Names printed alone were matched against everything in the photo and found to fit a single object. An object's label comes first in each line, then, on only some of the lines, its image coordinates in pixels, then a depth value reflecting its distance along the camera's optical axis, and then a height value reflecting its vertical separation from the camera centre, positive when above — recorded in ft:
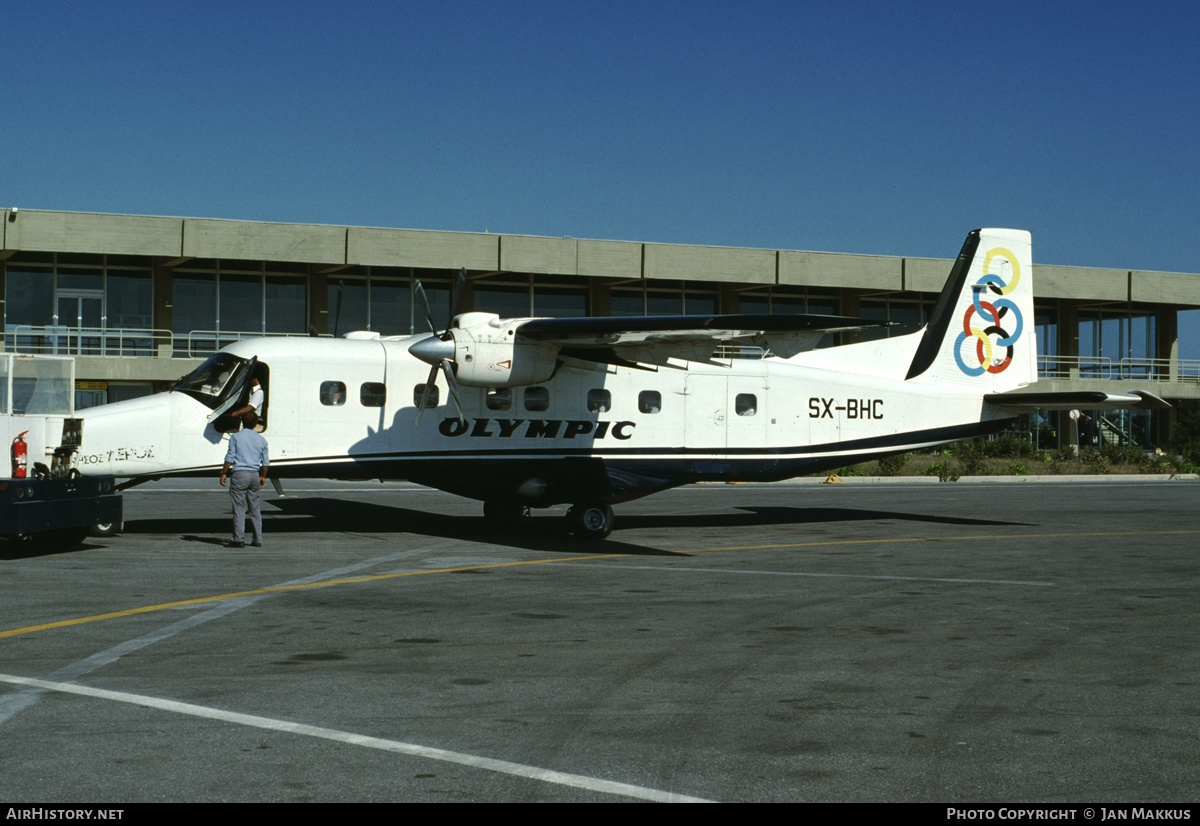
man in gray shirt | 47.37 -2.02
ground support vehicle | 41.50 -2.04
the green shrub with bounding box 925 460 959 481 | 116.67 -3.68
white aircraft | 52.13 +1.41
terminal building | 128.36 +20.28
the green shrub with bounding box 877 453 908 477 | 123.13 -3.39
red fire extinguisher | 44.75 -1.48
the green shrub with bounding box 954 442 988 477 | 125.70 -2.47
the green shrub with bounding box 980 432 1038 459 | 141.28 -1.26
